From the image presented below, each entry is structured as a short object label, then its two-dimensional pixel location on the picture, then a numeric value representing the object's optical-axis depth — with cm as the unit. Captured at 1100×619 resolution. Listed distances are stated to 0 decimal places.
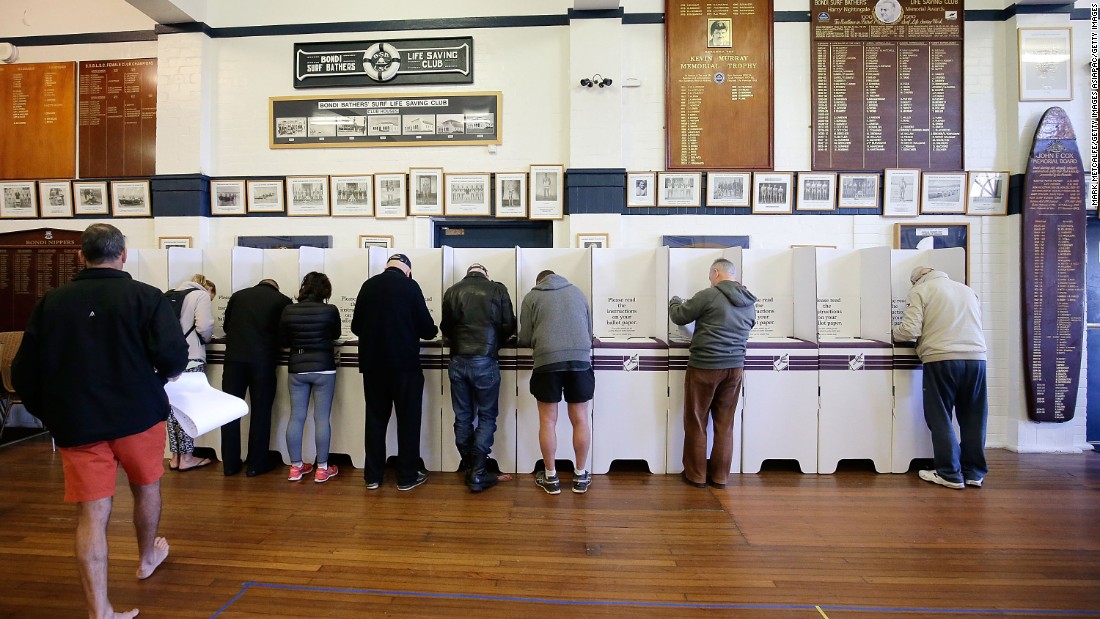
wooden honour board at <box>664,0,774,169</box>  510
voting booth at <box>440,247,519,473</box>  399
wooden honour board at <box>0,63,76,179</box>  554
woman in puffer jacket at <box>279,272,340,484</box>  371
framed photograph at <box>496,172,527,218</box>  522
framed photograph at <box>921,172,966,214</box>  499
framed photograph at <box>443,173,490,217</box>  526
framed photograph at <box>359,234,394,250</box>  529
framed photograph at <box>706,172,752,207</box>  509
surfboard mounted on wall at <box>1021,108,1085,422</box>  474
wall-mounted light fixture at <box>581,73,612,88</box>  495
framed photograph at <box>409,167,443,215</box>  528
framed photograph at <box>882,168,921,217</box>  502
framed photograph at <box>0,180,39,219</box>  554
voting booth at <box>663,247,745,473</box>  399
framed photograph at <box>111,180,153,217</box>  543
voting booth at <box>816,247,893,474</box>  403
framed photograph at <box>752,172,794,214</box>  508
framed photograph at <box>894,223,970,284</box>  498
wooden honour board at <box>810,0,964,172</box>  504
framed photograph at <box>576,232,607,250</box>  504
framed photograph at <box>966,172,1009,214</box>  496
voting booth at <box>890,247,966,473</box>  404
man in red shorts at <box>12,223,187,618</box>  204
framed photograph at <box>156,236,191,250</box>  532
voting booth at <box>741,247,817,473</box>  402
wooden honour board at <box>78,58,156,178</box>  546
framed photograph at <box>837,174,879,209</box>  506
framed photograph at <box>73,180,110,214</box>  547
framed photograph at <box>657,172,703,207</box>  511
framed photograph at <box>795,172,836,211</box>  508
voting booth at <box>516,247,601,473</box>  398
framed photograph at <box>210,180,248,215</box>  538
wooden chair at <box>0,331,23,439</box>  468
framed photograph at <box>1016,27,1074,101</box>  487
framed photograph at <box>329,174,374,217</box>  533
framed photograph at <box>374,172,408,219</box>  530
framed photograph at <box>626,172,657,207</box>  510
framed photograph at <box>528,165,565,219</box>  517
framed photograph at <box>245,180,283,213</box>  538
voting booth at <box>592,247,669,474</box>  398
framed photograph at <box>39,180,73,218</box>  554
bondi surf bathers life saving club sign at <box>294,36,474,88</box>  527
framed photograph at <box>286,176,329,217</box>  535
